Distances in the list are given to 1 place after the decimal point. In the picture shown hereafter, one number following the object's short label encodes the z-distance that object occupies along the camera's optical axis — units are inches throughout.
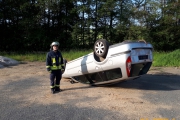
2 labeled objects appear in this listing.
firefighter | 167.3
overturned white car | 151.8
